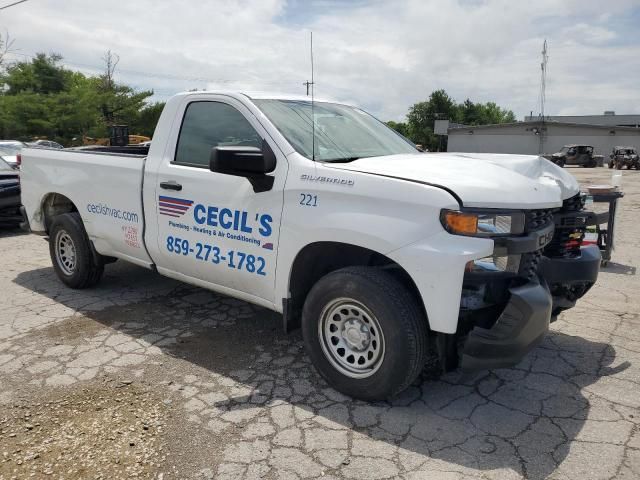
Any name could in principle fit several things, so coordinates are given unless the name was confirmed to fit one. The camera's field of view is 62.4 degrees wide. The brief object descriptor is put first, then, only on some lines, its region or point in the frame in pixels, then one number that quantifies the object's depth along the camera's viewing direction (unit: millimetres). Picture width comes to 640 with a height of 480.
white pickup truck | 2793
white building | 46469
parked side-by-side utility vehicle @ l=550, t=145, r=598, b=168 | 38594
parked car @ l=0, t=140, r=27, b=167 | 11367
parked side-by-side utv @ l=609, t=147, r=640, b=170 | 34812
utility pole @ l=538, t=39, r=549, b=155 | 44938
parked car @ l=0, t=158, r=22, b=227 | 8484
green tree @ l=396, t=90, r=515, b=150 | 78062
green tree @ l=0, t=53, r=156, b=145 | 34312
